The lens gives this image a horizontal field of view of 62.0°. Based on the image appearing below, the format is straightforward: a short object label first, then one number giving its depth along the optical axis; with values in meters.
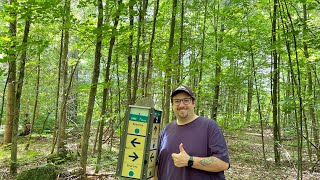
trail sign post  2.12
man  2.09
